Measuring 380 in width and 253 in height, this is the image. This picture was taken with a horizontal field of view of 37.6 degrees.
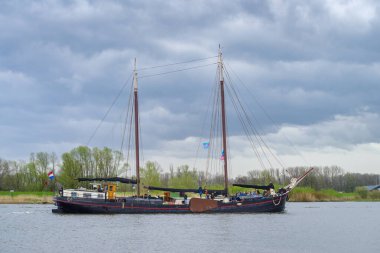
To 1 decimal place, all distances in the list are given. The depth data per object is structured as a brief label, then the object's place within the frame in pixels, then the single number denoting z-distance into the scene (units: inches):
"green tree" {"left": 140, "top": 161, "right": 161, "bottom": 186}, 6176.2
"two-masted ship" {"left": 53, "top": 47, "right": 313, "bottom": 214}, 3314.5
